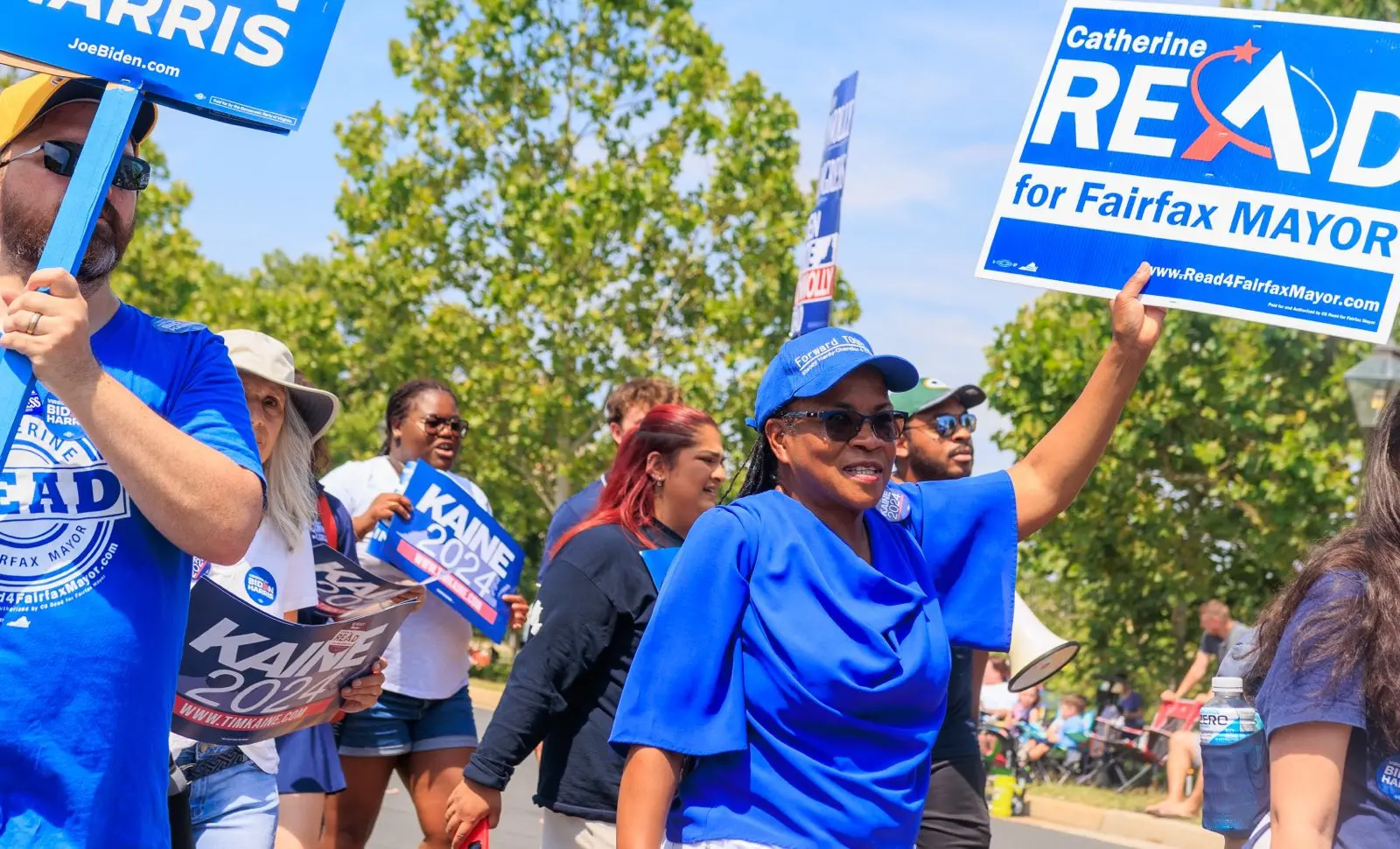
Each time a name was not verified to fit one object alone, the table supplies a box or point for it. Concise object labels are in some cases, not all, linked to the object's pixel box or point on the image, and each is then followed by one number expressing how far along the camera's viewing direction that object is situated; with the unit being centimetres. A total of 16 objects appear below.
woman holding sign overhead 280
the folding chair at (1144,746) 1495
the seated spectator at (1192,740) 1280
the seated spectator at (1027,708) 1598
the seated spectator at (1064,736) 1578
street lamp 1075
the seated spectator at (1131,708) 1756
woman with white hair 368
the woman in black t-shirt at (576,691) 403
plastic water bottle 292
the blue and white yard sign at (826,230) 616
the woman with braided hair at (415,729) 572
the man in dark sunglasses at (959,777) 417
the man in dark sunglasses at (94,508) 220
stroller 1317
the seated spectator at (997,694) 1561
